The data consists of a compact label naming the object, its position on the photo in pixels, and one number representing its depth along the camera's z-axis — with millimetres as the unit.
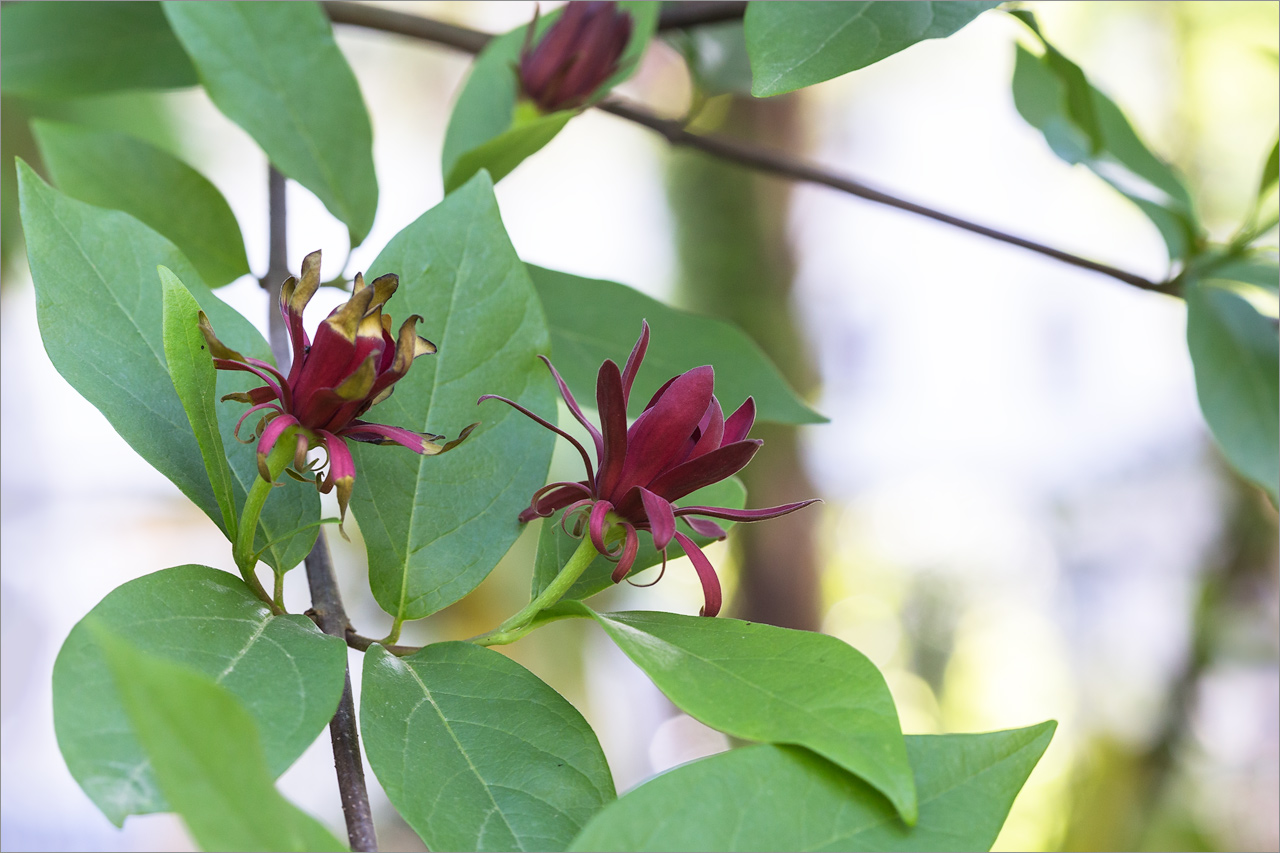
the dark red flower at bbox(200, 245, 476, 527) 692
